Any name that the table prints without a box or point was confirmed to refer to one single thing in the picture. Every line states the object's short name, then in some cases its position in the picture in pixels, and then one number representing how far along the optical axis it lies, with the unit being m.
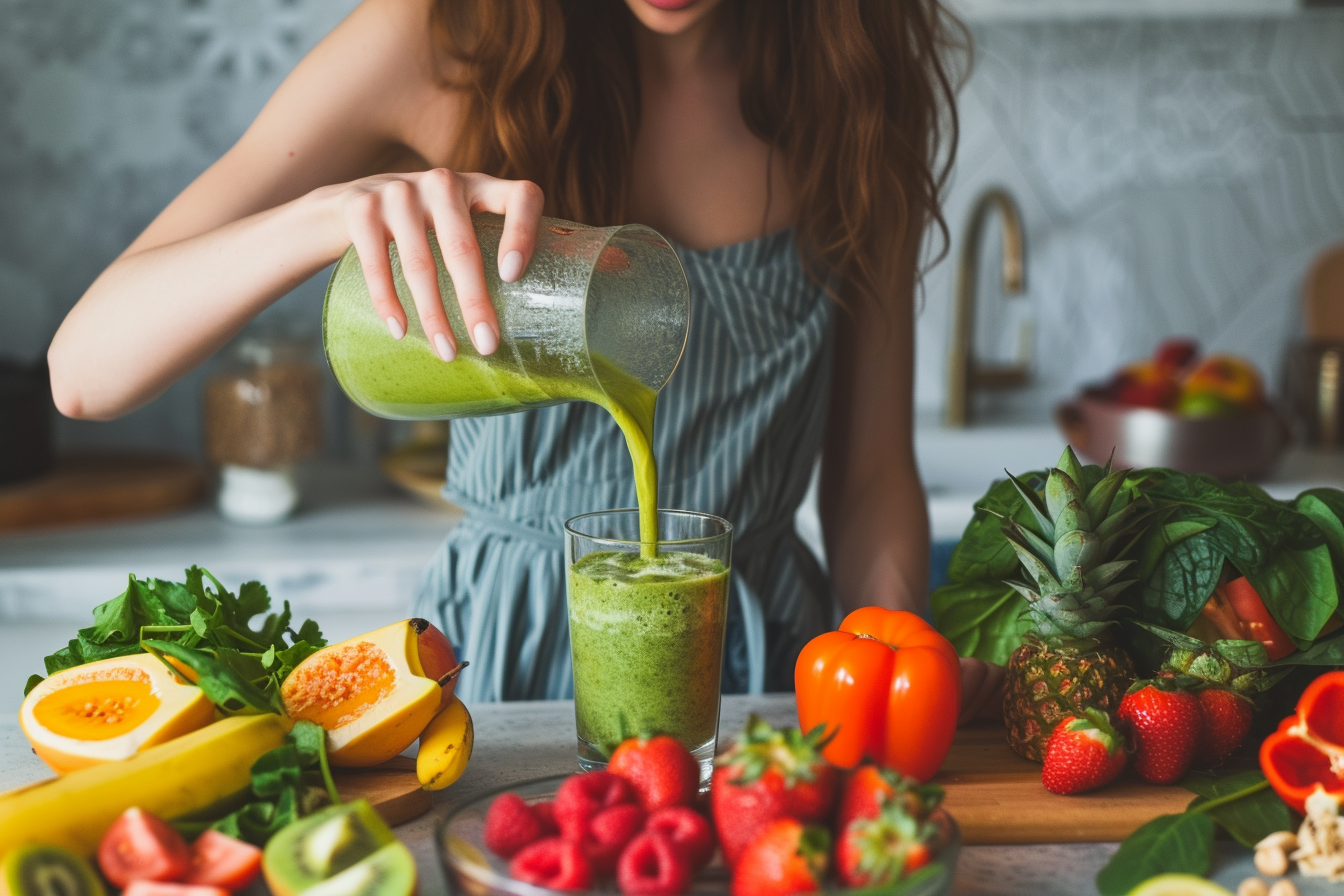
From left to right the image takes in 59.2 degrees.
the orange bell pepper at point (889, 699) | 0.85
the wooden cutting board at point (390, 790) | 0.81
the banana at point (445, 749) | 0.82
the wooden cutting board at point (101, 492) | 1.99
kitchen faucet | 2.49
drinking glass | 0.85
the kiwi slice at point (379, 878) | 0.65
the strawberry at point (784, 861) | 0.62
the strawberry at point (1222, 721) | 0.88
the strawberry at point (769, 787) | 0.65
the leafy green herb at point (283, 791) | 0.72
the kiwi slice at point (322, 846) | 0.66
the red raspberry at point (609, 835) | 0.65
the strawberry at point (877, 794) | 0.65
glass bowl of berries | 0.62
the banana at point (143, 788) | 0.69
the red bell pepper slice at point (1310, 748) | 0.82
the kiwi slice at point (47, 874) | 0.63
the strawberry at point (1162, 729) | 0.85
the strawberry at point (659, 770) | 0.71
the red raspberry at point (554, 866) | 0.63
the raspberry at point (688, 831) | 0.66
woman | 1.12
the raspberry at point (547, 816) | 0.68
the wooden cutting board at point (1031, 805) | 0.81
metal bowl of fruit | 2.15
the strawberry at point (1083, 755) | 0.83
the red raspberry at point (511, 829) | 0.67
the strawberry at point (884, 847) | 0.62
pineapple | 0.88
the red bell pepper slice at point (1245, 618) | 0.92
